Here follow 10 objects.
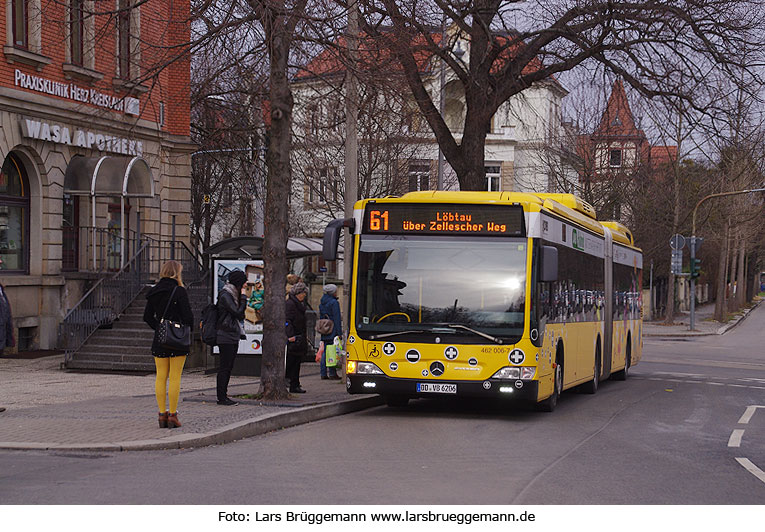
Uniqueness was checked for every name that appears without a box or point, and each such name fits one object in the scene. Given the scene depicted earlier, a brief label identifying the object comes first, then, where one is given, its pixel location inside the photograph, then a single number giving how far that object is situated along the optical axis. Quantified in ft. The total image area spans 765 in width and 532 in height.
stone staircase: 67.10
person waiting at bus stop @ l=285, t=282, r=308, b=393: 53.11
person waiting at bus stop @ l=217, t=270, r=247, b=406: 44.52
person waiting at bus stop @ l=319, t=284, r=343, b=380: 62.59
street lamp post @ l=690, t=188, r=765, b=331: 149.38
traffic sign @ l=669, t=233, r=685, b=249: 148.25
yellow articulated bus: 44.62
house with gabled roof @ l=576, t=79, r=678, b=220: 149.69
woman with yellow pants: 37.68
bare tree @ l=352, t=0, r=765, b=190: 65.21
